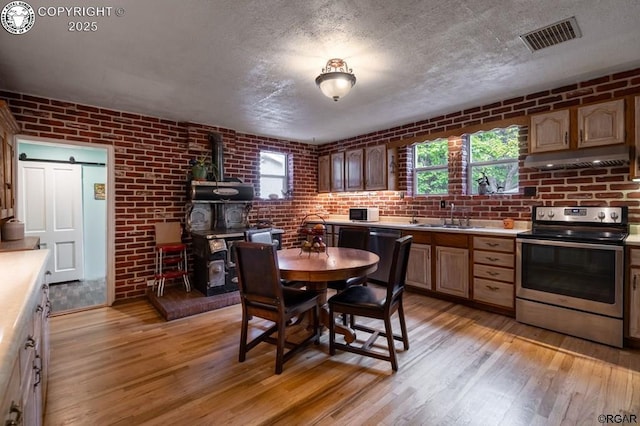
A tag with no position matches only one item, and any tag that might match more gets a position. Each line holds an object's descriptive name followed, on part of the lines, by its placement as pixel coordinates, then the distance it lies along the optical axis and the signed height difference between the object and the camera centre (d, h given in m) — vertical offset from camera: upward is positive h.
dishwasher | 4.13 -0.50
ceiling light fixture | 2.29 +0.97
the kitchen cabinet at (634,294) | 2.45 -0.68
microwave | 4.81 -0.07
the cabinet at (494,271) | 3.18 -0.65
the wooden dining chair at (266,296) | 2.20 -0.66
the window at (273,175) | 5.29 +0.61
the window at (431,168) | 4.28 +0.59
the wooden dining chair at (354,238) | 3.38 -0.32
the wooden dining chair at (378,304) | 2.24 -0.71
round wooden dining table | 2.21 -0.42
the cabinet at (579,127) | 2.68 +0.75
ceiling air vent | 2.01 +1.19
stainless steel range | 2.54 -0.57
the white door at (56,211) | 4.39 +0.00
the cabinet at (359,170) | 4.62 +0.64
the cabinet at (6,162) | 2.39 +0.42
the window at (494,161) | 3.65 +0.59
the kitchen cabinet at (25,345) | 0.80 -0.48
